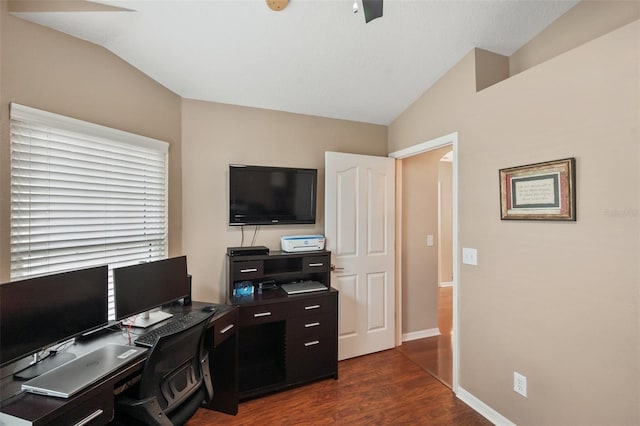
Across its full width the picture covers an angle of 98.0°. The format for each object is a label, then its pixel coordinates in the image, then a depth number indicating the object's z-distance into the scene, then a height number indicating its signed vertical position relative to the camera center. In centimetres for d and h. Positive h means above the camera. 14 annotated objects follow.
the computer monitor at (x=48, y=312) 115 -44
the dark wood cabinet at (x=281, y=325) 228 -94
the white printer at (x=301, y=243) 255 -24
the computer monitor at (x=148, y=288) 167 -46
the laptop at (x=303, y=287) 246 -64
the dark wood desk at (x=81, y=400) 99 -70
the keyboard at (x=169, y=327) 152 -68
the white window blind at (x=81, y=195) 142 +14
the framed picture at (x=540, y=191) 159 +15
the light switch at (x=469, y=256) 217 -32
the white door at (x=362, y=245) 280 -30
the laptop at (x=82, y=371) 109 -67
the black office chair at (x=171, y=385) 127 -85
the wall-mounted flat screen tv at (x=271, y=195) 250 +21
